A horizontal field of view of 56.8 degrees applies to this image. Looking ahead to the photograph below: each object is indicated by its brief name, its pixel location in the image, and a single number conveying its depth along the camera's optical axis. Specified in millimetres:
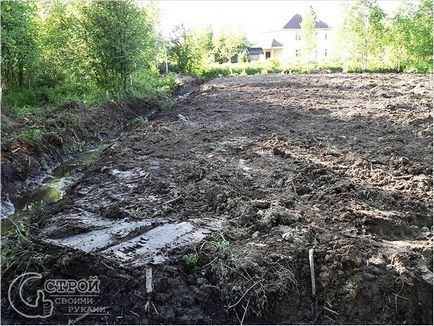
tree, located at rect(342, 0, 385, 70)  35688
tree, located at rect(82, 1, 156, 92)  18203
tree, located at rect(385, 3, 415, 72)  32906
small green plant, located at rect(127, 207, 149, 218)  6284
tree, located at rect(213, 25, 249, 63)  56719
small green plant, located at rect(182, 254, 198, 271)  4695
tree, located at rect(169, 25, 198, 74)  39250
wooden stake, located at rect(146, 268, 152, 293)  4293
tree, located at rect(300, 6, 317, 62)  45256
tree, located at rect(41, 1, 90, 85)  17562
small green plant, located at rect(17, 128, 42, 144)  10297
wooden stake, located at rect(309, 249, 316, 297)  4303
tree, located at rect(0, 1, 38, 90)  13102
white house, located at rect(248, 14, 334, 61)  65000
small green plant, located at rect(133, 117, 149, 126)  14555
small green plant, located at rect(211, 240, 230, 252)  4879
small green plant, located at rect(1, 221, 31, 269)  5094
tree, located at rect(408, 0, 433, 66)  31234
